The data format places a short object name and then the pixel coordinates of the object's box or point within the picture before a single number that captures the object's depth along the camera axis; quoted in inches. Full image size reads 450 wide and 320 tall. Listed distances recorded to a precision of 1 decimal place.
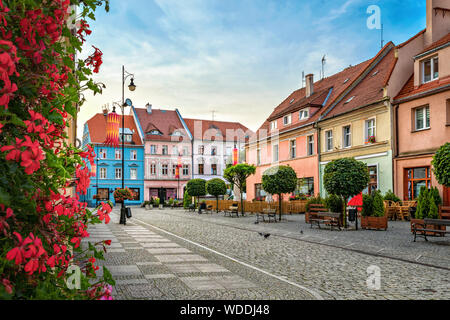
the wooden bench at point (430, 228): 497.8
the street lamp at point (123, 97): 902.2
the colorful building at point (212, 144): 2758.4
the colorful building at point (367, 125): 1050.7
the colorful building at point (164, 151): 2603.3
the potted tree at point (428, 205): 575.5
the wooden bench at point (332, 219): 721.6
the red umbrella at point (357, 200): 789.0
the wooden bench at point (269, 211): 936.9
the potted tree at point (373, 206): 800.3
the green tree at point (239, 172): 1235.2
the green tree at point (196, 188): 1576.0
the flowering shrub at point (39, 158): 69.5
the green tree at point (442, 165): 504.2
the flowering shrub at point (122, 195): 869.2
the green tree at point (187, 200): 1785.2
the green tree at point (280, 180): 972.6
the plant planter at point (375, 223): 708.7
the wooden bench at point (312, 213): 805.1
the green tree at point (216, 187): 1411.2
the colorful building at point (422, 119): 896.3
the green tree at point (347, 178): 716.7
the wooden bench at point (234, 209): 1159.7
